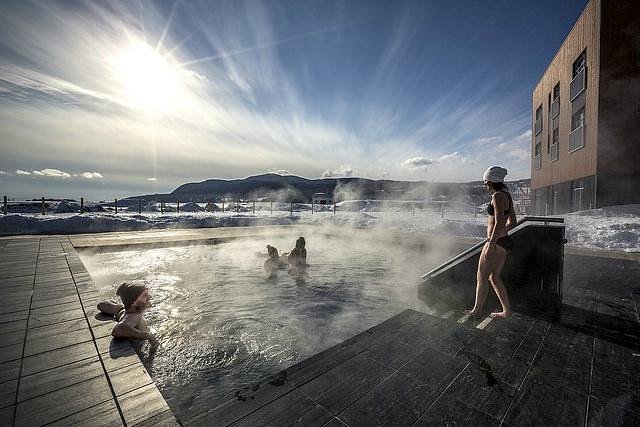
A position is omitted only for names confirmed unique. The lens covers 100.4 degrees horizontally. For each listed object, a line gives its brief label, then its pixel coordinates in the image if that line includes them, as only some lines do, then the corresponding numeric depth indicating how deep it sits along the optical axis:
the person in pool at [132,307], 2.69
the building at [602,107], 10.80
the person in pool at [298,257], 6.86
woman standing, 2.91
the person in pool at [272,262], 6.75
